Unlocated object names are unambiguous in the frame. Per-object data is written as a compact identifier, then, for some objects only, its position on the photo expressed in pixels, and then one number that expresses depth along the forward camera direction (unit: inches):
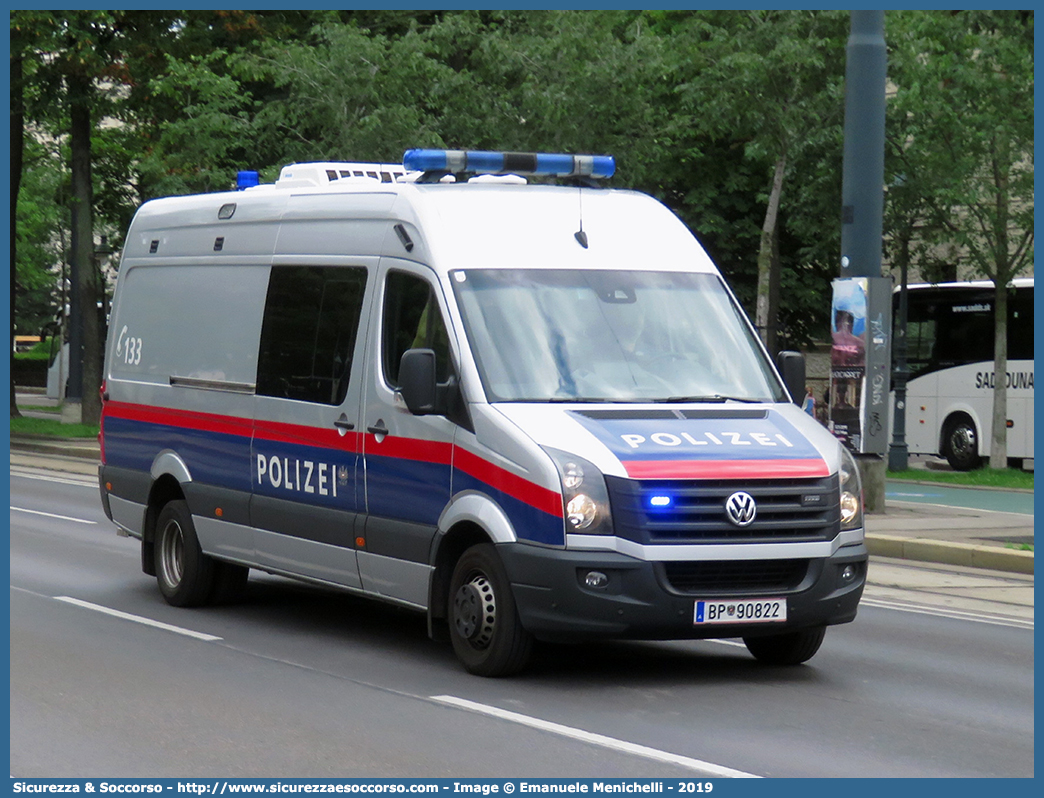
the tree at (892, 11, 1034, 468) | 1040.2
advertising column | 719.7
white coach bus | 1219.2
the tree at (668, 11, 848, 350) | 998.4
